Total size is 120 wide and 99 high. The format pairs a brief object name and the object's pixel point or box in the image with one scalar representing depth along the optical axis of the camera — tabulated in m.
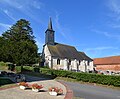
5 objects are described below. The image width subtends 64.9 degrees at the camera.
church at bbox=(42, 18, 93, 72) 31.00
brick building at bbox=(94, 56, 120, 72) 34.68
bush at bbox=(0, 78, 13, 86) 10.94
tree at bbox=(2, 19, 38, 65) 21.93
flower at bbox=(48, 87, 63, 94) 7.99
